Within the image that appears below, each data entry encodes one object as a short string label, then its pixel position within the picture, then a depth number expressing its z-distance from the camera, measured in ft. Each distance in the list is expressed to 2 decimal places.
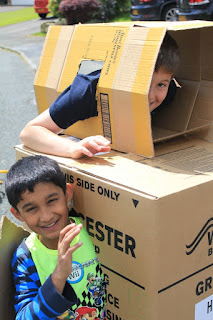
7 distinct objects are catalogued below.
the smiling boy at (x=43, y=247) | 4.85
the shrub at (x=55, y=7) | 51.03
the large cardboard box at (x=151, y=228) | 4.81
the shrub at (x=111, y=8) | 49.85
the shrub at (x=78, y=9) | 45.78
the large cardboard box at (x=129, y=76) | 5.54
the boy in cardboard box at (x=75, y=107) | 5.99
